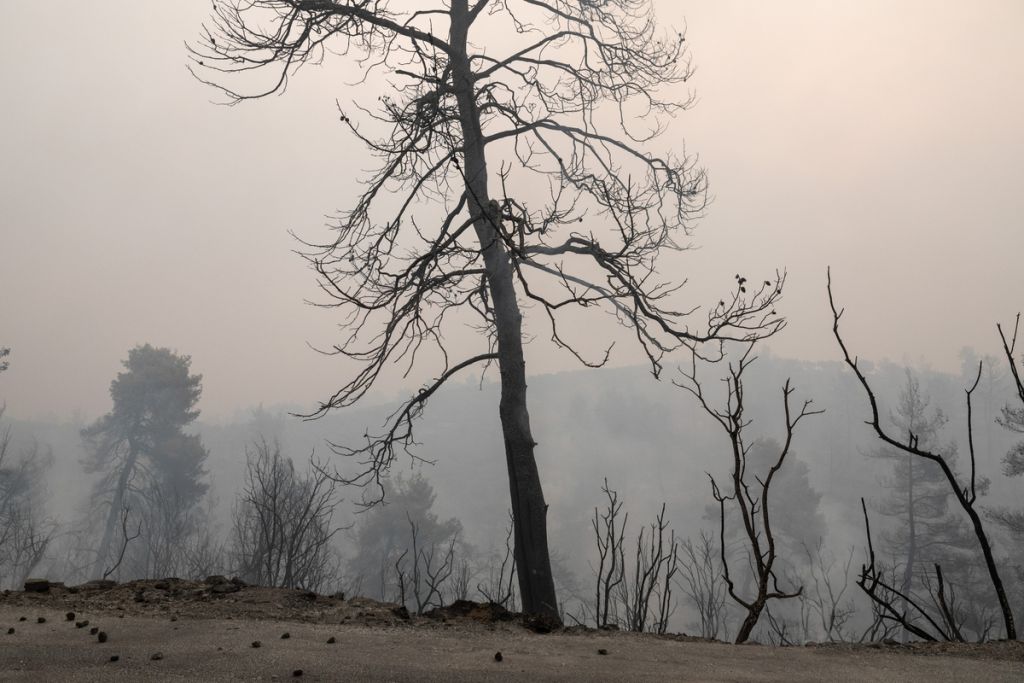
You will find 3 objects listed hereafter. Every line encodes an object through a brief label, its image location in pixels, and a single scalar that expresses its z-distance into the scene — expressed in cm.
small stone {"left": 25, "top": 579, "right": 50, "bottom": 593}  391
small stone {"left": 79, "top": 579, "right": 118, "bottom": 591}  421
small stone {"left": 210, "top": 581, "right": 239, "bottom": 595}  406
